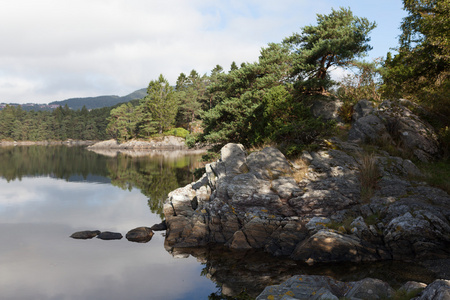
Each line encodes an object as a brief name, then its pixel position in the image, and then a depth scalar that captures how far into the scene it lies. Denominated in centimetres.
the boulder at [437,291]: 504
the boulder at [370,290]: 668
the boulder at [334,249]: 1277
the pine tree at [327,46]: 2356
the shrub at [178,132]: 9026
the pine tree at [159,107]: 8838
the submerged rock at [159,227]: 2028
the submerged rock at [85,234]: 1862
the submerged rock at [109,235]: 1839
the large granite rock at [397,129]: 1866
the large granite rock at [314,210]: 1284
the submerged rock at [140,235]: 1821
